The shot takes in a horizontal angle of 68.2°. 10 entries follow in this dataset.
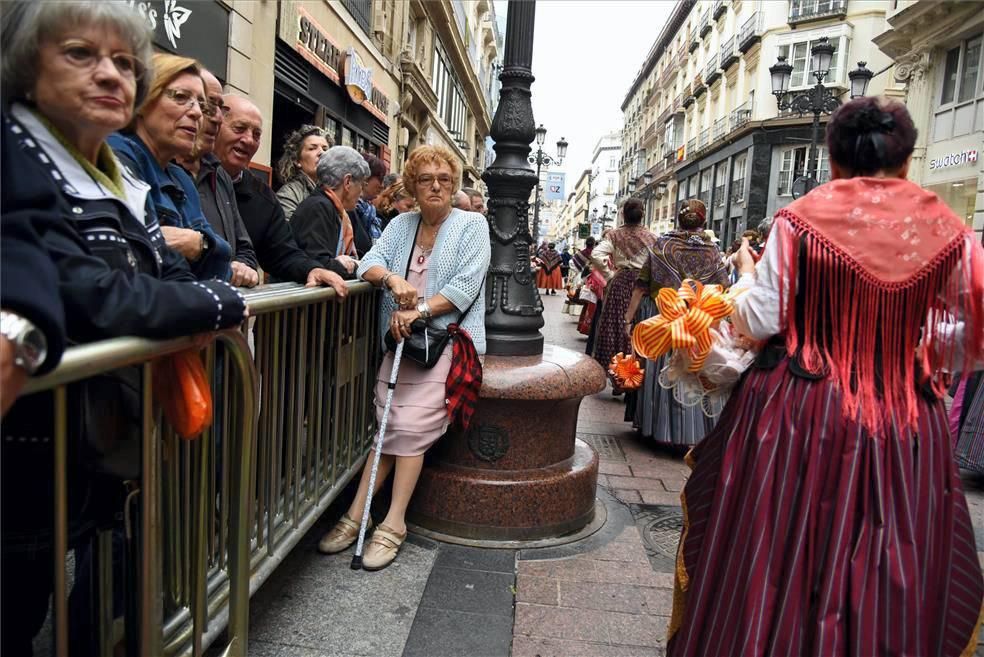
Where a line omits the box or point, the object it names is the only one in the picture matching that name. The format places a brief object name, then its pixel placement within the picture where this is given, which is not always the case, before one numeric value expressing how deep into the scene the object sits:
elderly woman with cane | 3.29
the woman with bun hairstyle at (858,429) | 1.94
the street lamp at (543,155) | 22.28
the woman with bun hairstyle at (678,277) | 5.28
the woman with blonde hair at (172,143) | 2.19
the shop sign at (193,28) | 6.89
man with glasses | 2.64
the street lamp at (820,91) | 12.03
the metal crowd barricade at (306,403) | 2.52
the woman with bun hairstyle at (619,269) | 6.64
